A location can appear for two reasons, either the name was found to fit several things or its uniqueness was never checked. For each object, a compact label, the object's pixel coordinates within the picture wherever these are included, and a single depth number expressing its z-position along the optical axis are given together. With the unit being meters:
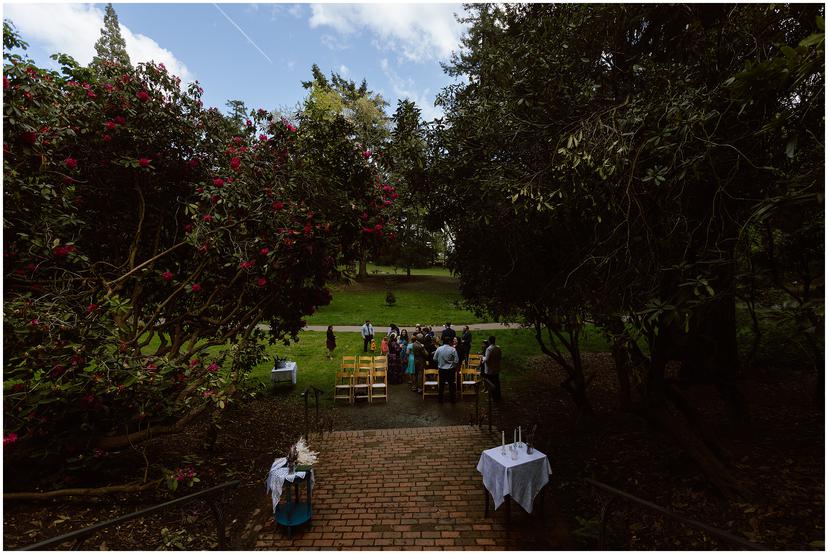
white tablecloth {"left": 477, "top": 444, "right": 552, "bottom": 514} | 5.21
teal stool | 5.22
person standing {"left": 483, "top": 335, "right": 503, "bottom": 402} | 9.77
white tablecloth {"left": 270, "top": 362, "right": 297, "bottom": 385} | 11.63
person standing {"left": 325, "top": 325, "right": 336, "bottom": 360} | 14.63
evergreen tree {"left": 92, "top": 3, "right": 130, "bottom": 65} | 35.75
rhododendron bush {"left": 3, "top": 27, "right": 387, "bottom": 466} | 4.52
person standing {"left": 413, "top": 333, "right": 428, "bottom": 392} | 11.79
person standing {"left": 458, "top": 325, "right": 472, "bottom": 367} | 13.11
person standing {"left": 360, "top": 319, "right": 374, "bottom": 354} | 15.68
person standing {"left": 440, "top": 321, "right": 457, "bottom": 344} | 11.61
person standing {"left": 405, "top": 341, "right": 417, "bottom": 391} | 12.13
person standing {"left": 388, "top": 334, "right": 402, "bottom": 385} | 12.19
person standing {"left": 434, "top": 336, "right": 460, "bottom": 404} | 10.12
